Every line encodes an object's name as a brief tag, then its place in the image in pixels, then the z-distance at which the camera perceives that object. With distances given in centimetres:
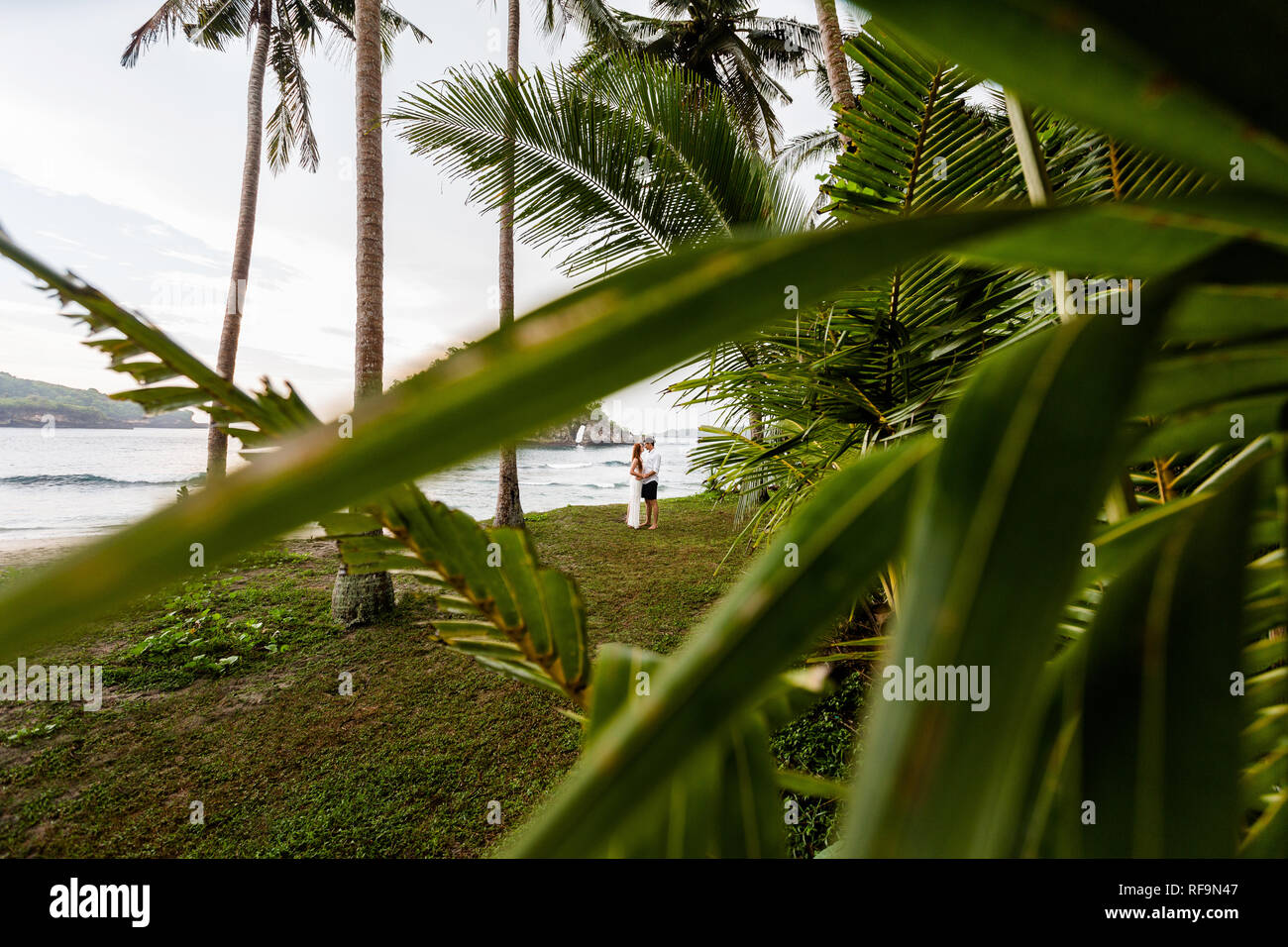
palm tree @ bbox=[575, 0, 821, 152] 938
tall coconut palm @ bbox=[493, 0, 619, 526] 567
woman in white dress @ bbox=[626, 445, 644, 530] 682
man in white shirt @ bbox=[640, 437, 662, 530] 690
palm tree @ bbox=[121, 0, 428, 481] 675
